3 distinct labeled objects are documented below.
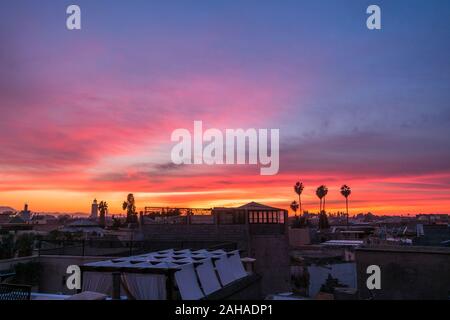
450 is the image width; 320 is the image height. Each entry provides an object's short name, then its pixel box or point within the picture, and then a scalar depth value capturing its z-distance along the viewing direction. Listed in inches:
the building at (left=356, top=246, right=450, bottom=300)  652.7
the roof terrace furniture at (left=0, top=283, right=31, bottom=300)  328.2
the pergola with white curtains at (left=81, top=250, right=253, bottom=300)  521.0
